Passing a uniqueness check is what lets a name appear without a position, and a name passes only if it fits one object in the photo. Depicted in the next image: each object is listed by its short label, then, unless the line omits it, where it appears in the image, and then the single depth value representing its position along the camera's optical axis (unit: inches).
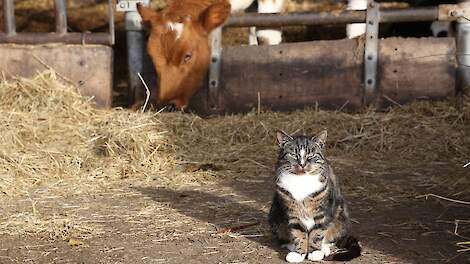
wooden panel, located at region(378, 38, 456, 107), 514.4
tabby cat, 282.5
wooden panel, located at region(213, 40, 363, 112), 519.3
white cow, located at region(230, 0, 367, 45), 557.5
